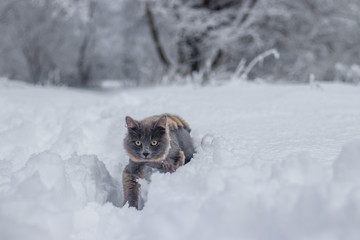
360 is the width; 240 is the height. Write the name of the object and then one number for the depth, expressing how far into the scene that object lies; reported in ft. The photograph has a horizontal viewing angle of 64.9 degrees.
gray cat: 5.76
